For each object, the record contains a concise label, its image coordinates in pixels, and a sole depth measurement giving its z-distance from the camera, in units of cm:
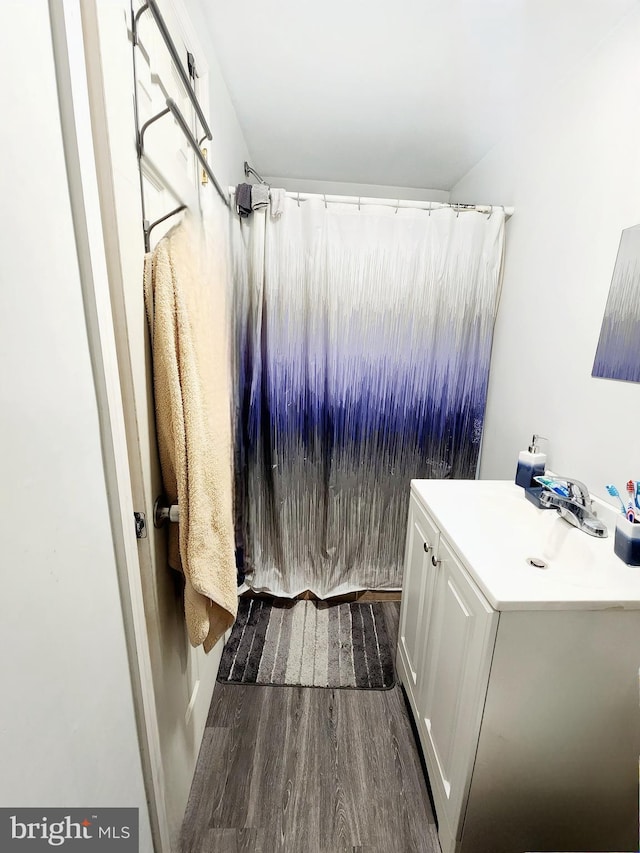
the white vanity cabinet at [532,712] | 79
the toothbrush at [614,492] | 94
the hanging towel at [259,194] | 150
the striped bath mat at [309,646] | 154
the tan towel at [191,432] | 75
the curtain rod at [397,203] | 155
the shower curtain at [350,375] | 161
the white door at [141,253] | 61
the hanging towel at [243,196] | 151
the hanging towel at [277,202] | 152
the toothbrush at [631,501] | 91
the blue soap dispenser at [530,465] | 132
